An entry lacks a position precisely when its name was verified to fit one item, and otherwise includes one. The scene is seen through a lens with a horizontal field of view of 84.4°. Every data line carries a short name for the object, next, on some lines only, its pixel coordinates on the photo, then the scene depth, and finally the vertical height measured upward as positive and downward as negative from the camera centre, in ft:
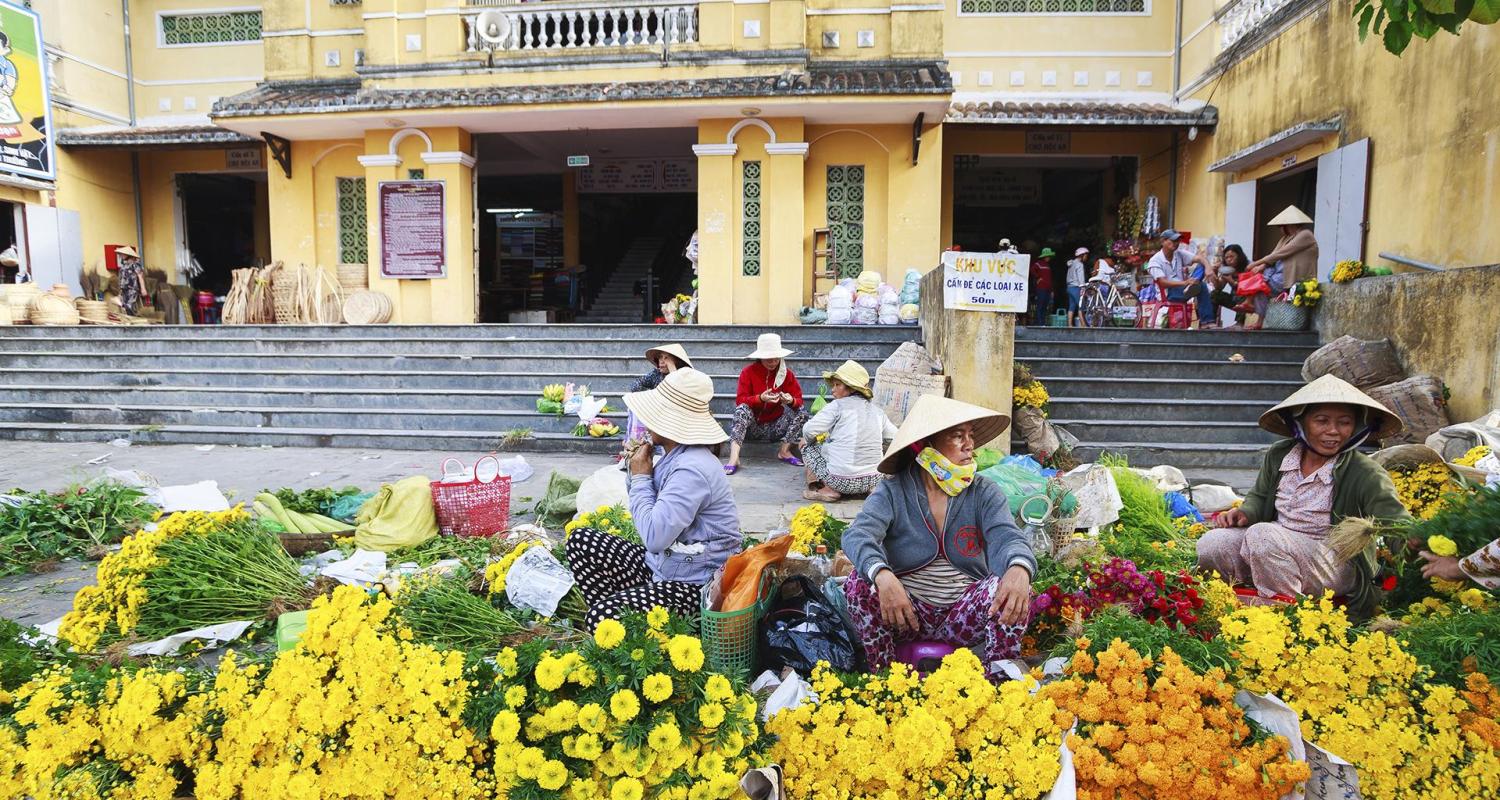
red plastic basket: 16.56 -3.89
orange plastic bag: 9.82 -3.13
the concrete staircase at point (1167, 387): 27.32 -2.60
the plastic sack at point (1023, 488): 16.63 -3.58
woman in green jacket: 11.23 -2.56
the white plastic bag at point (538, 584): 11.51 -3.79
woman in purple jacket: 10.67 -2.65
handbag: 34.96 +1.25
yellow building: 36.17 +9.90
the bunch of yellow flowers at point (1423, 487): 14.46 -3.07
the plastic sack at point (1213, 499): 19.13 -4.29
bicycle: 45.32 +0.68
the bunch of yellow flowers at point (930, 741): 7.75 -4.08
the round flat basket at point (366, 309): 43.24 +0.21
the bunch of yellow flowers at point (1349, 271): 30.42 +1.61
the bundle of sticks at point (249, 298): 43.75 +0.78
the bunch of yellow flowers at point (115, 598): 10.55 -3.88
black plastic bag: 9.99 -3.97
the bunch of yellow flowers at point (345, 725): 7.47 -3.80
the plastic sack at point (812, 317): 38.91 -0.15
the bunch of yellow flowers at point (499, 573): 12.14 -3.86
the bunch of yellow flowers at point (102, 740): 7.54 -3.97
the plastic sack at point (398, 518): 15.70 -3.99
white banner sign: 23.98 +0.97
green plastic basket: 9.59 -3.80
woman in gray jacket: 9.94 -2.81
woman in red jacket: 26.40 -2.95
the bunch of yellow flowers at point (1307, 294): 32.12 +0.81
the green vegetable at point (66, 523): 16.35 -4.39
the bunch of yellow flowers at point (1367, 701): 7.68 -3.76
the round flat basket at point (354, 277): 45.75 +1.98
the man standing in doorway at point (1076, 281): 47.80 +1.92
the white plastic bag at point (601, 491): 18.83 -4.04
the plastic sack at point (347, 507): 18.97 -4.50
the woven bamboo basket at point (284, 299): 44.24 +0.71
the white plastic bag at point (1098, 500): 16.56 -3.76
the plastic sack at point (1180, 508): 17.74 -4.16
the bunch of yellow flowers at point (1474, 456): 17.64 -3.01
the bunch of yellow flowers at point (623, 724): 7.41 -3.75
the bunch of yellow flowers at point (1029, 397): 26.27 -2.62
